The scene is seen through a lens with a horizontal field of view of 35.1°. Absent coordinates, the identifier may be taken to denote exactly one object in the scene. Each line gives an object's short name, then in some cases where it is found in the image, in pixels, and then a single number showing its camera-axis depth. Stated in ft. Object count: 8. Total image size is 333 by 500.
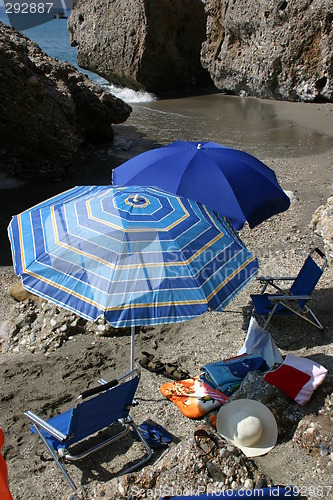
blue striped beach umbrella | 13.10
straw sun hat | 12.77
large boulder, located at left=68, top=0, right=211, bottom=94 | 79.25
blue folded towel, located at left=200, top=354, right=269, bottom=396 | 15.46
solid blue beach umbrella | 19.26
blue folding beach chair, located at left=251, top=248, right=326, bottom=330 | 18.85
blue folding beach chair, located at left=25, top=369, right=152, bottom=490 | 12.90
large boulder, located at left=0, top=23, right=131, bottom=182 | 39.42
